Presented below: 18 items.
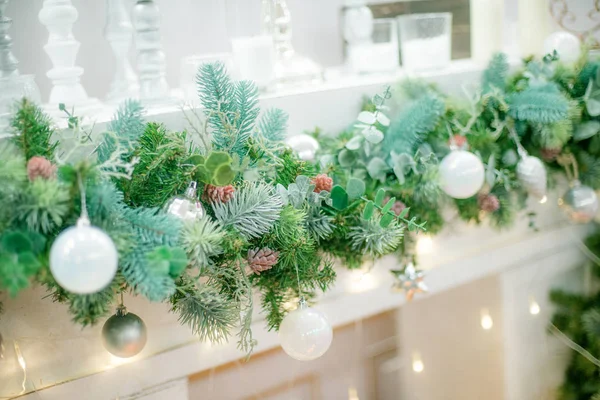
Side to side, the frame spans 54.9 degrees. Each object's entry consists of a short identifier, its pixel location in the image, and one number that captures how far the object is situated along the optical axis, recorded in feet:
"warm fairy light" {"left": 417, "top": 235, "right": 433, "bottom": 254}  3.25
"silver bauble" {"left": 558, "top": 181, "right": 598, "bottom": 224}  3.34
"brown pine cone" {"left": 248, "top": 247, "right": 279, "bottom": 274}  2.14
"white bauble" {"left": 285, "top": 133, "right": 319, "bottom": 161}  2.68
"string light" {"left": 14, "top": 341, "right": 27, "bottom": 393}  2.22
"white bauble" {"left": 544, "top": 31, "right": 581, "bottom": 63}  3.37
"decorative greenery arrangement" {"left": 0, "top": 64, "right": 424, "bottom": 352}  1.68
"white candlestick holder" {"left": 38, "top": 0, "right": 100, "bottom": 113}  2.41
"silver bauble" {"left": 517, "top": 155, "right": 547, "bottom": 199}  2.97
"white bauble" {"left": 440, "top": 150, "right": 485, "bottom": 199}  2.57
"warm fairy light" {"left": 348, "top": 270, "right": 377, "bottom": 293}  3.07
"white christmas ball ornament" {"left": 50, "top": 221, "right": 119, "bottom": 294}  1.54
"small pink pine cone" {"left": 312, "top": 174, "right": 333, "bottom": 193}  2.32
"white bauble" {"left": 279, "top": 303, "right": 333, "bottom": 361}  2.12
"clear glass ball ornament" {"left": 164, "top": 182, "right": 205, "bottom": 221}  1.92
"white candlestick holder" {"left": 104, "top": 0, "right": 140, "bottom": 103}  2.71
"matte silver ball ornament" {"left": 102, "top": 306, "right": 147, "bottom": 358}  2.03
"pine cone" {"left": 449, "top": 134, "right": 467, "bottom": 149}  2.80
